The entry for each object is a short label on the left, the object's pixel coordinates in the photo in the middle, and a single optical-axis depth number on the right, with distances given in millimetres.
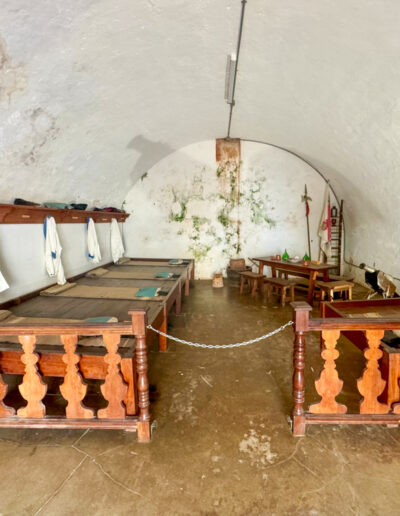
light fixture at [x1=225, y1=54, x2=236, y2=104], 4086
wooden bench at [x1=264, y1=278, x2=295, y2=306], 6000
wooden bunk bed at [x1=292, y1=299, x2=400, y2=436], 2328
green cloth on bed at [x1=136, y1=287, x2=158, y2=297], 4146
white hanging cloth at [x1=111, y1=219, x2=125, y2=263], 7270
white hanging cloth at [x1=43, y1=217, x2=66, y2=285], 4566
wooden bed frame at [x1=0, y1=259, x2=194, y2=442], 2273
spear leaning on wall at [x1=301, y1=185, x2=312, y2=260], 8151
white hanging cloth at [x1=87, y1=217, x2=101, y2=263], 5988
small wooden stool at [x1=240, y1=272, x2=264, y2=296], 6758
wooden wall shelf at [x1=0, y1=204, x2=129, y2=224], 3756
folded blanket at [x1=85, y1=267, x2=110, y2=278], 5781
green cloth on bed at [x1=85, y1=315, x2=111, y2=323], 2913
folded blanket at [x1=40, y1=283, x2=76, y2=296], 4406
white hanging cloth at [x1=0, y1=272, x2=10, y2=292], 3424
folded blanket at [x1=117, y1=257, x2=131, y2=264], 7517
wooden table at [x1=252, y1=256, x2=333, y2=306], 6010
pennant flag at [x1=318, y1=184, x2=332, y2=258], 7840
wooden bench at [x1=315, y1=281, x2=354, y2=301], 5427
